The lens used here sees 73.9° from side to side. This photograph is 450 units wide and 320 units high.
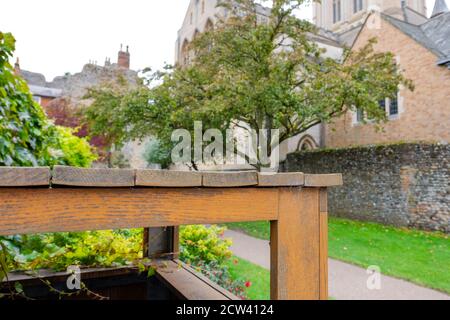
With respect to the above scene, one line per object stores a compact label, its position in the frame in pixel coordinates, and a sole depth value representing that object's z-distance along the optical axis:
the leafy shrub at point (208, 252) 4.24
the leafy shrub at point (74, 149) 5.30
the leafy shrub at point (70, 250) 2.17
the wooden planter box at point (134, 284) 2.22
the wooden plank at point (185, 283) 2.13
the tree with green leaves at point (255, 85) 8.69
